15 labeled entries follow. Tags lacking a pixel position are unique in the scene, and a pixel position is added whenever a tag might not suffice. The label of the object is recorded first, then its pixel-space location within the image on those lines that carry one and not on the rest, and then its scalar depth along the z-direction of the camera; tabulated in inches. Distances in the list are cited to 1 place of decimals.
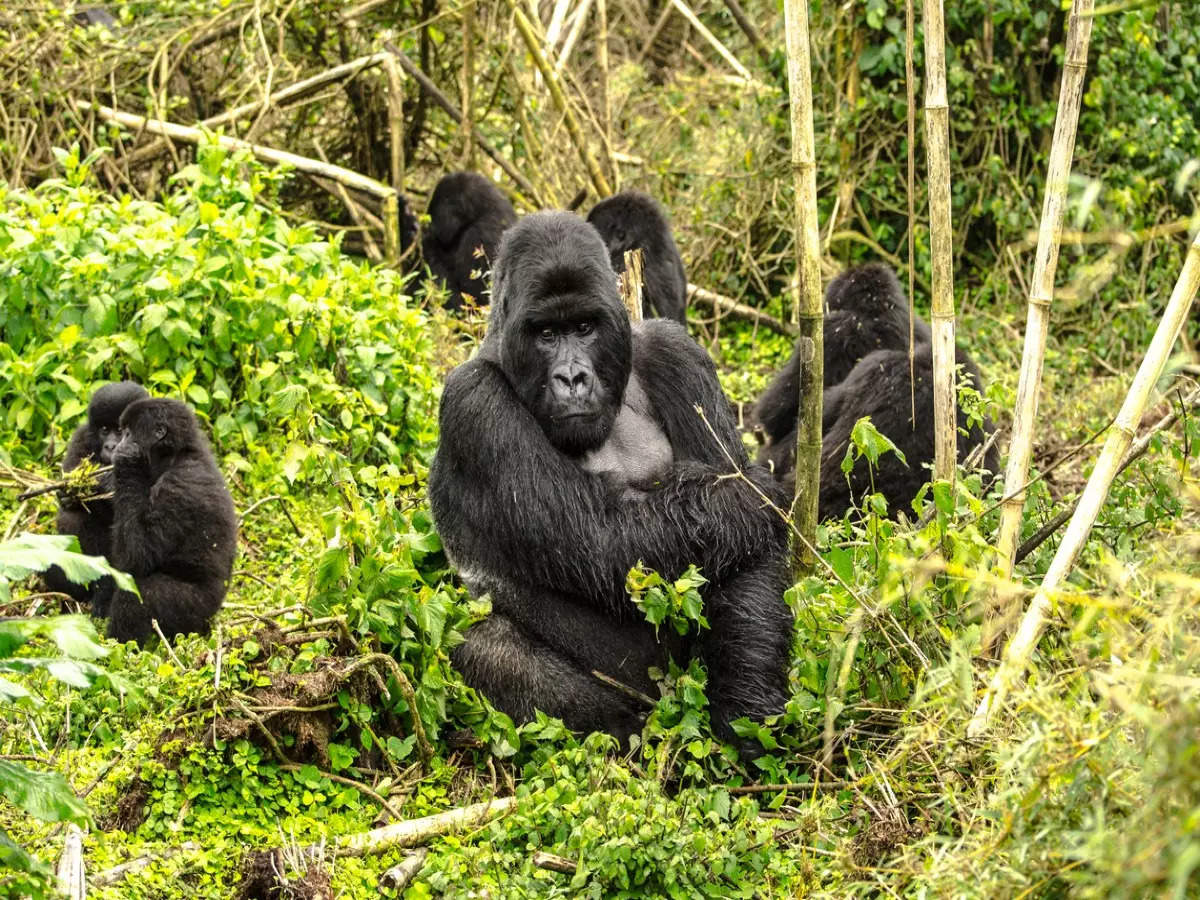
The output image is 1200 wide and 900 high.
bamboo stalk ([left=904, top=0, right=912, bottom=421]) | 266.5
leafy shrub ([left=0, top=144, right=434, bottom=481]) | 446.9
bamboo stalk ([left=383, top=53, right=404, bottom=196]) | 721.0
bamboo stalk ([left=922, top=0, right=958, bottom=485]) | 263.7
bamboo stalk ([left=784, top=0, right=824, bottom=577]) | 267.3
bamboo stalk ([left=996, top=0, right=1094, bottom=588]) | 236.1
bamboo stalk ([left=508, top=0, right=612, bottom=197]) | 682.2
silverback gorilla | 302.8
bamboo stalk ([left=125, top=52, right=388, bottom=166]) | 691.4
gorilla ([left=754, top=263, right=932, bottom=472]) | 510.6
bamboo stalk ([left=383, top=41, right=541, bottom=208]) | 738.8
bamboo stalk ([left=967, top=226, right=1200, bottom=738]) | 213.2
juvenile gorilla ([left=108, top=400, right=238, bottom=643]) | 368.8
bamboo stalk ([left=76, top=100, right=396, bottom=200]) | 664.4
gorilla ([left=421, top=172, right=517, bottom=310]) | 713.0
